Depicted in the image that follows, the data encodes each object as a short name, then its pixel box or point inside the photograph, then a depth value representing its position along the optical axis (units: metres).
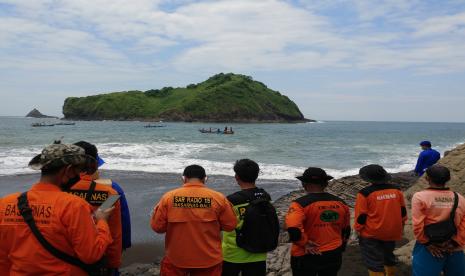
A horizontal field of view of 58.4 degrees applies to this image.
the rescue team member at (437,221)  3.96
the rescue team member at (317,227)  3.96
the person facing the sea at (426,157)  10.07
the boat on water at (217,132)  60.09
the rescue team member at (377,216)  4.77
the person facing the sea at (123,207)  3.44
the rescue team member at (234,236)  4.01
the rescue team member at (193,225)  3.61
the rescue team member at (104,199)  3.15
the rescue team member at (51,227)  2.44
